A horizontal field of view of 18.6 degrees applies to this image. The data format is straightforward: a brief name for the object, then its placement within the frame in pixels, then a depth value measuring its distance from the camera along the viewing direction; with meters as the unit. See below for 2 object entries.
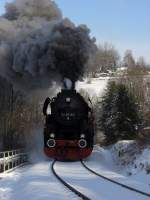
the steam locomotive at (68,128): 24.30
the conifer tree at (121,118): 40.28
